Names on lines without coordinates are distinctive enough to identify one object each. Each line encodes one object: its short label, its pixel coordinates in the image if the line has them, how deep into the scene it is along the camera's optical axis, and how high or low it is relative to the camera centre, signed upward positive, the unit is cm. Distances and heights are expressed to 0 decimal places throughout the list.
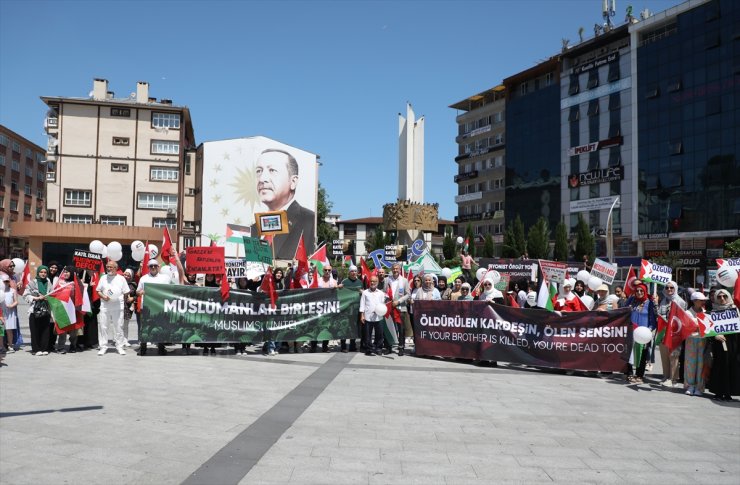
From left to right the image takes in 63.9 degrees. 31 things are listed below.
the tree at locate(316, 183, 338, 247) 8012 +512
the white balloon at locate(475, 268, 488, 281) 1484 -31
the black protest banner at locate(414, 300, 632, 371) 1102 -143
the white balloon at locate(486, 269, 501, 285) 1445 -33
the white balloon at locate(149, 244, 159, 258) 1502 +14
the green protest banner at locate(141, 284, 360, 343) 1223 -121
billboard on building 6194 +780
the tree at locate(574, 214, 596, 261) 5153 +191
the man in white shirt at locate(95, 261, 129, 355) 1191 -96
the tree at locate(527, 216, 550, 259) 5453 +188
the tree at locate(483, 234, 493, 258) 5734 +148
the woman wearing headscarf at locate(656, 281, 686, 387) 1004 -146
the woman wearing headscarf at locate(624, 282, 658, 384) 1062 -96
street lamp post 3081 +137
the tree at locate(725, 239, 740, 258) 3247 +99
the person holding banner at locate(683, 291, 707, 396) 947 -151
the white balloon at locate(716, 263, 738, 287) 969 -15
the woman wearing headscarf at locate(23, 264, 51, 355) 1178 -123
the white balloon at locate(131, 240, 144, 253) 1569 +28
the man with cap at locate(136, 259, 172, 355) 1227 -47
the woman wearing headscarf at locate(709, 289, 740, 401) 911 -148
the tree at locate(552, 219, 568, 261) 5444 +179
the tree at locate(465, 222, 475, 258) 5648 +136
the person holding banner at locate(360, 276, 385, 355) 1280 -119
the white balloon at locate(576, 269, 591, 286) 1485 -32
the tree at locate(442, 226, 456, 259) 5985 +149
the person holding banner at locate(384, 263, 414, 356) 1348 -76
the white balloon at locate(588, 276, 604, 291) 1291 -41
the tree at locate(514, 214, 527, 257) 5566 +215
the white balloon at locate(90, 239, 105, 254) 1330 +20
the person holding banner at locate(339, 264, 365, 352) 1337 -58
